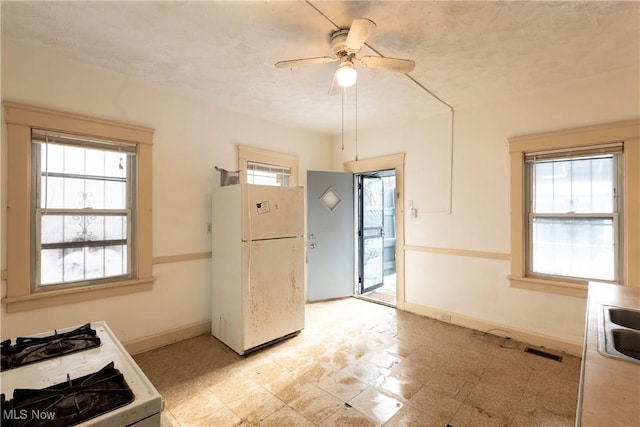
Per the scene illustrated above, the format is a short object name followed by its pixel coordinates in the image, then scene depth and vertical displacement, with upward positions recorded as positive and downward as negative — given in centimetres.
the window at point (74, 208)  218 +6
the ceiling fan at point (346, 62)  187 +101
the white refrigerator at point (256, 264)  275 -50
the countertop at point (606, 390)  82 -57
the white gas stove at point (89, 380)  84 -59
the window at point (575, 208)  250 +7
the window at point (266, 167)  361 +66
